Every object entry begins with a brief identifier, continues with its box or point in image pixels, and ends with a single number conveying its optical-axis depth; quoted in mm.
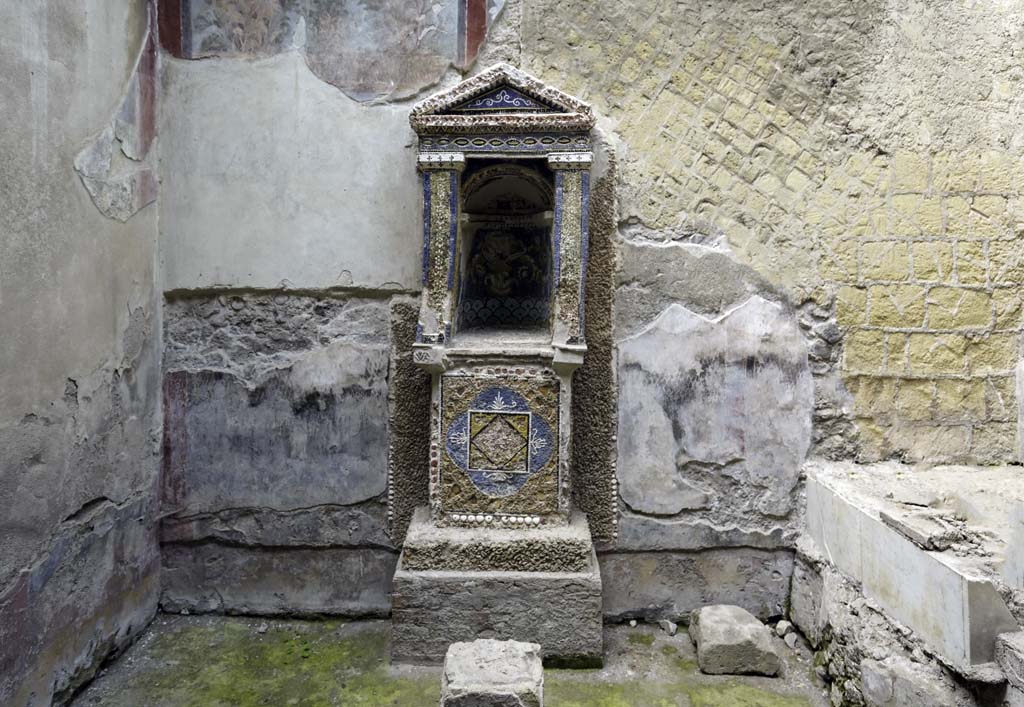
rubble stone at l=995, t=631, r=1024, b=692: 1896
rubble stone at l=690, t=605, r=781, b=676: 2725
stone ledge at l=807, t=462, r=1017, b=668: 1977
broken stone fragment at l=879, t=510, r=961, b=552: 2176
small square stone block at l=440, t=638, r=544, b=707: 1978
